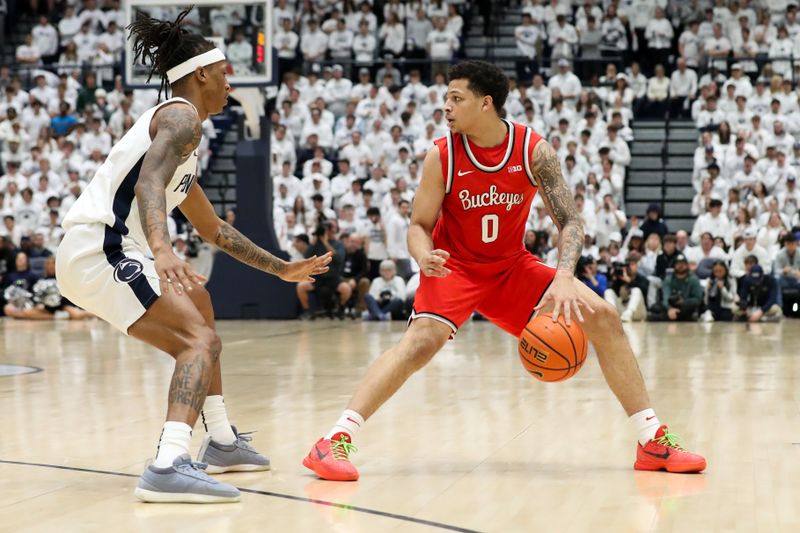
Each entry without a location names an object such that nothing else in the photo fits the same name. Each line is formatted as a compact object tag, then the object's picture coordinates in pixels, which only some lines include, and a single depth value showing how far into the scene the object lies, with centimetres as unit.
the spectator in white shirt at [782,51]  2064
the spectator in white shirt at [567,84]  2045
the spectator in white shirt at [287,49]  2227
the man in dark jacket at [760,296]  1573
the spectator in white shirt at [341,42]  2255
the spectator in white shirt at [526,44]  2172
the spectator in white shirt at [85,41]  2325
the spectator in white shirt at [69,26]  2377
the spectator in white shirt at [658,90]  2056
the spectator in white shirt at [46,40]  2375
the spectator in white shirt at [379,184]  1886
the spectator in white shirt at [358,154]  1983
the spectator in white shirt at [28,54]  2333
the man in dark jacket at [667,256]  1619
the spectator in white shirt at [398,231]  1764
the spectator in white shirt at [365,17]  2269
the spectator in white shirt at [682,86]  2055
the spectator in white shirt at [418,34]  2244
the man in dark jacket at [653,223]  1727
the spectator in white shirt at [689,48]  2117
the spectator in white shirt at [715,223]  1730
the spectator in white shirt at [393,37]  2244
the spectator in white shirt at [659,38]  2131
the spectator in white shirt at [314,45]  2256
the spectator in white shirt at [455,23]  2230
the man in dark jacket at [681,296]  1572
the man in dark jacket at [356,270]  1708
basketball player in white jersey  438
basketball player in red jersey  509
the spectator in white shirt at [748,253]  1633
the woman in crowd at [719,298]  1588
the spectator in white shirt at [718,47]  2080
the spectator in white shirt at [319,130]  2045
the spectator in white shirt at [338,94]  2117
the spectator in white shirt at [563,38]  2169
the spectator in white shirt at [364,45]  2238
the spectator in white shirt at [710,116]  1961
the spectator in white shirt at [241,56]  1574
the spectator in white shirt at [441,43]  2191
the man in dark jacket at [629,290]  1571
